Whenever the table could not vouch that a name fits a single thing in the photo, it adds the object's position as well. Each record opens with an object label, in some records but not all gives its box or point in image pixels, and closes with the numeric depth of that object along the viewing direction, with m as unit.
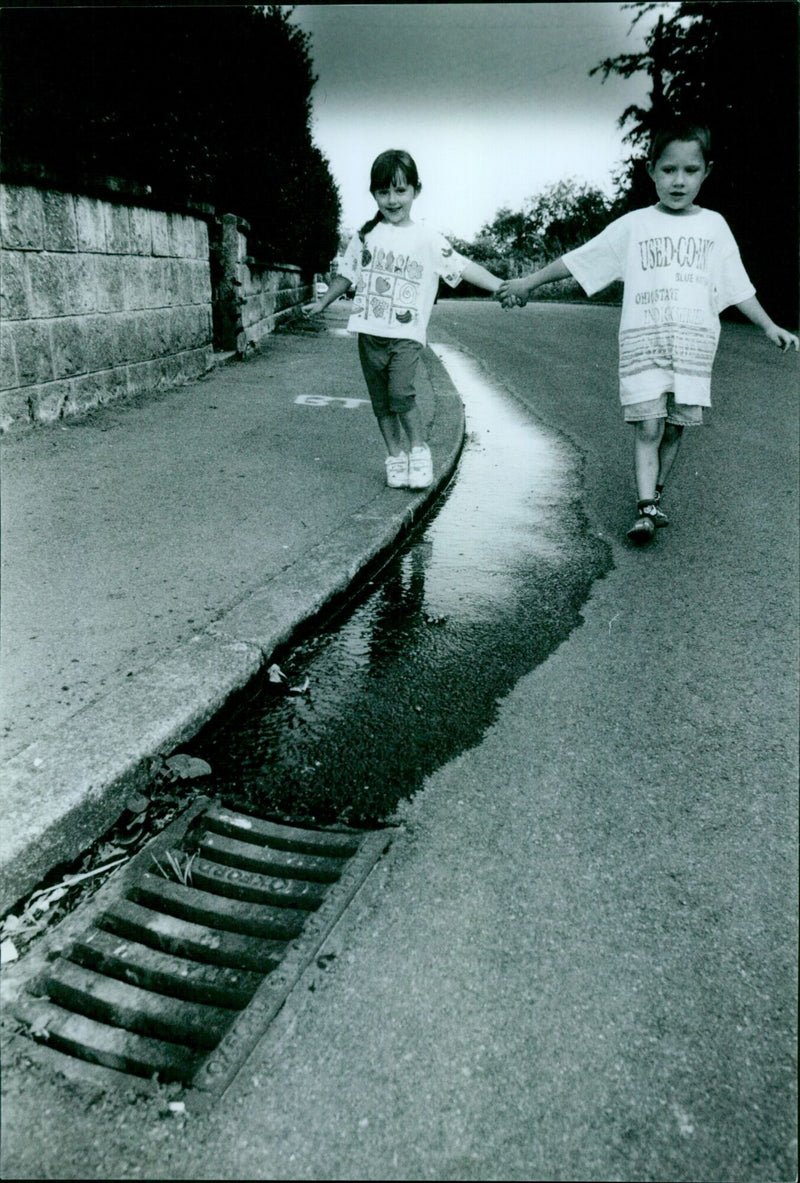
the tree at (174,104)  5.85
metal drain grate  1.64
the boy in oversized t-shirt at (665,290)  4.00
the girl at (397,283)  4.44
